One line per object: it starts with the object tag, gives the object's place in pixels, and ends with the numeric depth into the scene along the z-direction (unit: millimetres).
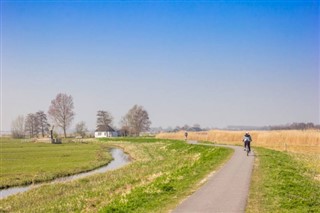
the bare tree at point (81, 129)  150575
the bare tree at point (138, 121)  148000
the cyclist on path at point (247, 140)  36219
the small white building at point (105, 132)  144850
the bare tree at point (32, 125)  160000
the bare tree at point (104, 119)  155788
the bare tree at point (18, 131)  153250
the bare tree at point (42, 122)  157625
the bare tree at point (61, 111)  128125
